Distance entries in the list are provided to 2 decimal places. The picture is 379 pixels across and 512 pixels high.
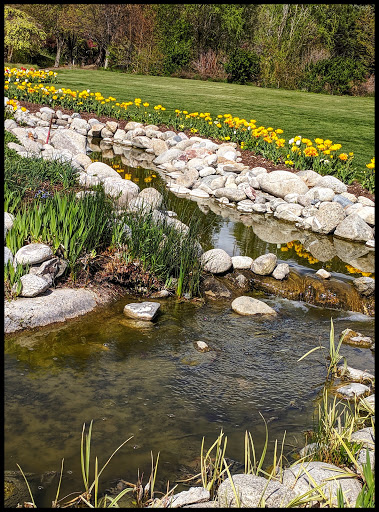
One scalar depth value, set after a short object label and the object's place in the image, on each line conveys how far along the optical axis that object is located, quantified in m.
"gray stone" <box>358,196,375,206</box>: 9.06
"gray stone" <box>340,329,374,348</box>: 4.90
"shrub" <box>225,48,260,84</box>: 30.22
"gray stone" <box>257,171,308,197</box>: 9.67
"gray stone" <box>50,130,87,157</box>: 11.45
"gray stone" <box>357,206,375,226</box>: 8.63
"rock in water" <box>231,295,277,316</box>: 5.34
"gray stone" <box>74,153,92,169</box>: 9.73
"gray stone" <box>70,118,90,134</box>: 14.42
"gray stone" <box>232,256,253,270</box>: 6.53
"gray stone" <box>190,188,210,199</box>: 10.14
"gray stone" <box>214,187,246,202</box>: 9.90
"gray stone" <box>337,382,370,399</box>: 3.87
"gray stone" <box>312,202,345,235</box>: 8.52
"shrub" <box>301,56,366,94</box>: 29.00
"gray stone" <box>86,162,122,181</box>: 8.95
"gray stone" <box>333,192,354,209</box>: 9.06
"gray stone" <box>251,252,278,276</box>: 6.39
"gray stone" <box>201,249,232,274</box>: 6.23
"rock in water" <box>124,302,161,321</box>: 4.94
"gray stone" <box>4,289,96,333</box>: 4.47
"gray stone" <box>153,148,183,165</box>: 12.39
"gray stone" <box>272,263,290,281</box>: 6.34
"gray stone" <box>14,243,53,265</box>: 4.83
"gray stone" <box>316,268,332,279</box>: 6.52
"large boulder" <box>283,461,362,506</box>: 2.49
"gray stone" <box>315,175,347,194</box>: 9.63
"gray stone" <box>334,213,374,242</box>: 8.32
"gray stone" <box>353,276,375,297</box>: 6.19
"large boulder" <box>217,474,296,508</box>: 2.38
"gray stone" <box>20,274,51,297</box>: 4.68
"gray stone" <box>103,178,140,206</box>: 7.77
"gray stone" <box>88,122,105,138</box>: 14.77
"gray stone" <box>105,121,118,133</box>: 14.82
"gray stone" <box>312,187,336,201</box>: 9.16
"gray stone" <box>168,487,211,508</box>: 2.42
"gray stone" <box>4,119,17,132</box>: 11.61
